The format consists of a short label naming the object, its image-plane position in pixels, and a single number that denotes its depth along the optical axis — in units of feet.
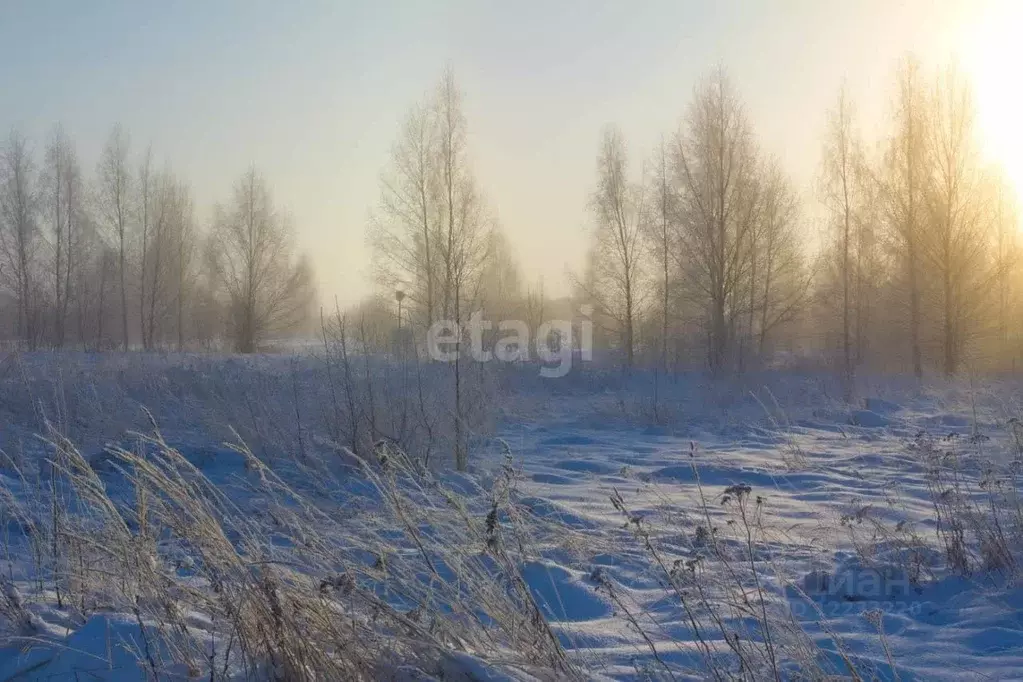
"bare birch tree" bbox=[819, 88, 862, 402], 70.28
